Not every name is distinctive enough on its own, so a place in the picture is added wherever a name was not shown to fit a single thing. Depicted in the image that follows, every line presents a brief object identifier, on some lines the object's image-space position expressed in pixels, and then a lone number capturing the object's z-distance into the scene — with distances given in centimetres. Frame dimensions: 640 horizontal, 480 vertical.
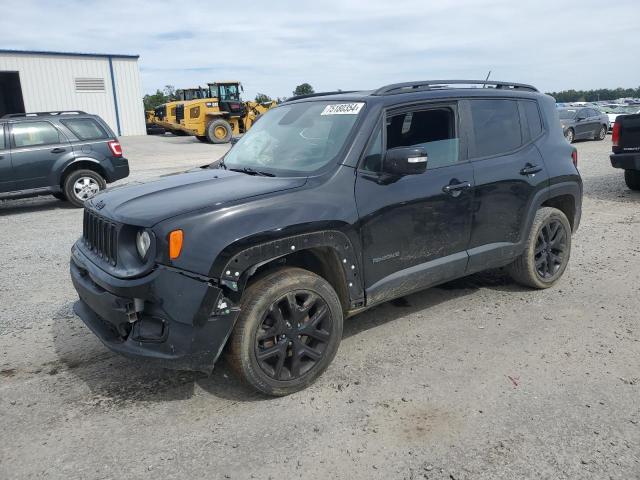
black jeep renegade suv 300
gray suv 972
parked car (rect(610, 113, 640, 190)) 945
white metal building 3034
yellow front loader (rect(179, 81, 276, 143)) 2694
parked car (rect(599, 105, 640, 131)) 2729
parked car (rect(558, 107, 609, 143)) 2153
